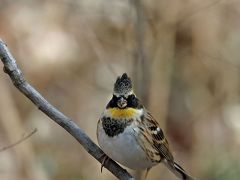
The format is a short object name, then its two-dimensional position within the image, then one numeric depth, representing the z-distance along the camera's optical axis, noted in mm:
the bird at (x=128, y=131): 8148
